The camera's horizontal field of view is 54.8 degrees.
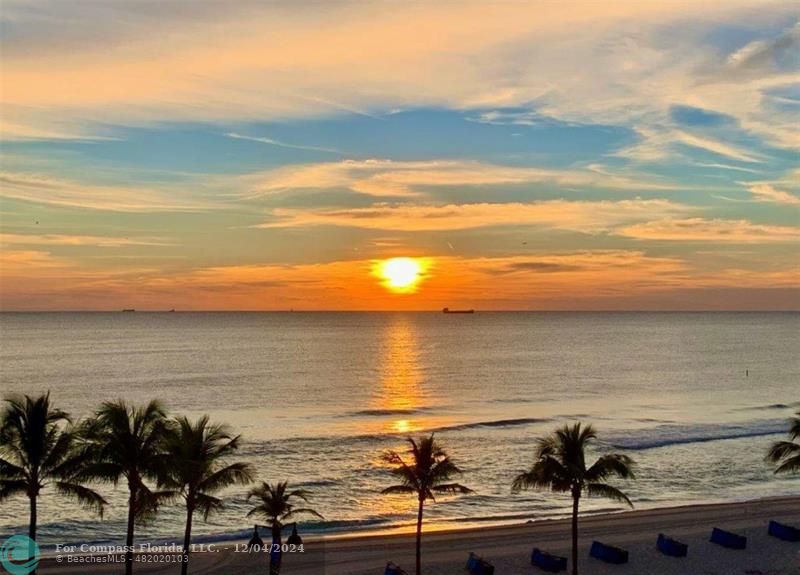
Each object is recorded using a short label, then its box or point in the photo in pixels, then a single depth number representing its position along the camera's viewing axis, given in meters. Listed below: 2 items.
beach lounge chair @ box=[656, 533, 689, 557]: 35.25
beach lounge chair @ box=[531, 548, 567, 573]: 32.66
